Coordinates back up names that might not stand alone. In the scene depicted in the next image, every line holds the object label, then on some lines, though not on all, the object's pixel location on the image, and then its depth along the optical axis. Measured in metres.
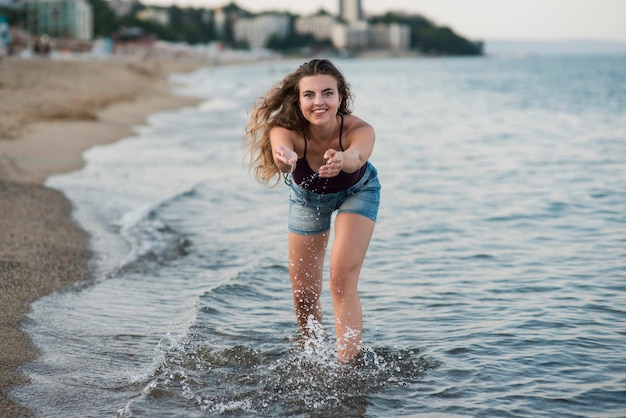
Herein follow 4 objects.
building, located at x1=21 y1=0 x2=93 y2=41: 88.63
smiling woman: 4.72
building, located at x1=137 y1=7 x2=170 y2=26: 190.39
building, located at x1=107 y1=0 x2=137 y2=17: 174.70
